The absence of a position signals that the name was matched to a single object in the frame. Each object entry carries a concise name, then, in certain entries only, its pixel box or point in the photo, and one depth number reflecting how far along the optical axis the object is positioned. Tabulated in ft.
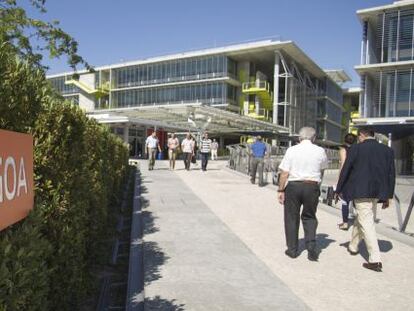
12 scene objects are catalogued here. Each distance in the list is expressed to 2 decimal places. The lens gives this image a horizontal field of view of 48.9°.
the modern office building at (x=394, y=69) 106.01
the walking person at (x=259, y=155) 47.09
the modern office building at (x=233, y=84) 187.21
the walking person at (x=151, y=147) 60.44
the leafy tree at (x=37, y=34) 35.68
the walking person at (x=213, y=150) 113.77
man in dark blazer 18.17
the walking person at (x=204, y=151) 62.31
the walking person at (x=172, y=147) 62.85
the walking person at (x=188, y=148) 63.87
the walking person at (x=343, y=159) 25.34
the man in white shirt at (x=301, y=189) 18.61
